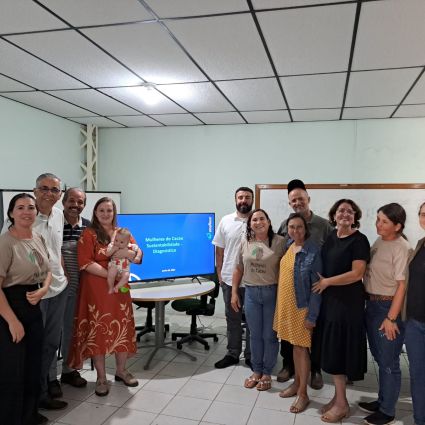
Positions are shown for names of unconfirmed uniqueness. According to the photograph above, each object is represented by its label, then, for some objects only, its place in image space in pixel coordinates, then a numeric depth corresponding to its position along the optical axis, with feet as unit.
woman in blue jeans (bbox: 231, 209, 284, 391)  9.09
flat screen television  11.92
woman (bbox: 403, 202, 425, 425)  7.01
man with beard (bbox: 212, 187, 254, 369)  11.03
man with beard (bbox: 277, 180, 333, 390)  9.30
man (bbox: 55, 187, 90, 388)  9.18
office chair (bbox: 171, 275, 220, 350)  12.33
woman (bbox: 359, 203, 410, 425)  7.39
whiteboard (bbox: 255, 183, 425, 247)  13.58
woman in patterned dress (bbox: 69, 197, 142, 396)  8.83
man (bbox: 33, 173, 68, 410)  8.06
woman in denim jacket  8.04
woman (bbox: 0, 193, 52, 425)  6.56
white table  10.27
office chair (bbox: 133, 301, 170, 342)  12.86
